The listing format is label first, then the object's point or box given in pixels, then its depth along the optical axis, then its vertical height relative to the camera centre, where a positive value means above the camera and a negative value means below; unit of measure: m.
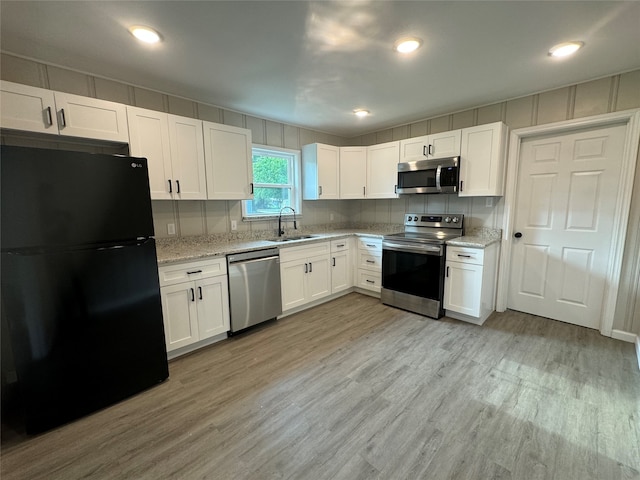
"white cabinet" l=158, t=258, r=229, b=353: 2.37 -0.86
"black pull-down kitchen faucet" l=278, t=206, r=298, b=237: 3.78 -0.26
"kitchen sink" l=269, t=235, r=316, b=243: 3.48 -0.43
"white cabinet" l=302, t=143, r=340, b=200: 3.94 +0.49
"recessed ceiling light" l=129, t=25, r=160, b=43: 1.75 +1.12
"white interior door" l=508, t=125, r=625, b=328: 2.73 -0.20
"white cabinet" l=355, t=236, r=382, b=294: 3.85 -0.84
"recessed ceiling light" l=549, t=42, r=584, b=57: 1.99 +1.14
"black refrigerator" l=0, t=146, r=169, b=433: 1.59 -0.45
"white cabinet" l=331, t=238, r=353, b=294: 3.82 -0.86
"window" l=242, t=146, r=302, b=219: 3.61 +0.32
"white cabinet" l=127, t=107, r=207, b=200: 2.38 +0.51
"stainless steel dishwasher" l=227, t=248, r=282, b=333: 2.79 -0.86
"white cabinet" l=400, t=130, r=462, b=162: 3.29 +0.72
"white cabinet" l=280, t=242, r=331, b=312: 3.27 -0.86
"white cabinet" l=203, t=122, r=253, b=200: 2.85 +0.47
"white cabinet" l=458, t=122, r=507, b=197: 3.03 +0.49
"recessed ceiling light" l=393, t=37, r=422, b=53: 1.91 +1.13
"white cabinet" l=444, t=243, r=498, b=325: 2.98 -0.87
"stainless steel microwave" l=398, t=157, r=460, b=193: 3.28 +0.36
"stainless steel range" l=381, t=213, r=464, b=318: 3.21 -0.72
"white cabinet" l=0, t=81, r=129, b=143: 1.85 +0.69
